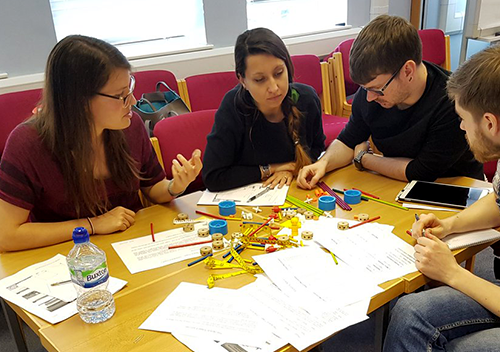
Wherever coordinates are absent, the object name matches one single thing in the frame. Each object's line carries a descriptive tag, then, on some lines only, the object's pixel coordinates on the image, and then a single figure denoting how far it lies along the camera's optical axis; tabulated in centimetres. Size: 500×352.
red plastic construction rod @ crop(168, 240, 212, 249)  139
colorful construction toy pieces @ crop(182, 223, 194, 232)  149
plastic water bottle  106
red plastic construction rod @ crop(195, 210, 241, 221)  157
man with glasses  164
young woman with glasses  143
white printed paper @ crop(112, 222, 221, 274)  131
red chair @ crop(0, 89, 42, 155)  275
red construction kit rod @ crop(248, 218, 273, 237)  144
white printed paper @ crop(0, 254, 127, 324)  110
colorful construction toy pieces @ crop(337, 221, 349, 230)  143
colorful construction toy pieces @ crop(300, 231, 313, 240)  138
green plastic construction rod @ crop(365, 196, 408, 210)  157
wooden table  100
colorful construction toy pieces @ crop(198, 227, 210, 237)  145
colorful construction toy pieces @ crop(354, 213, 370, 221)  149
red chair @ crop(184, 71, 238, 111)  338
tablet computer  157
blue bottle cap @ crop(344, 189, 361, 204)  161
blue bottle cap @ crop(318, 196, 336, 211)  157
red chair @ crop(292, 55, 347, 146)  365
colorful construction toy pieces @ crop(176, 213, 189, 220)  158
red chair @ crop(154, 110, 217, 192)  227
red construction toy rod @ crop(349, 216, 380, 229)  146
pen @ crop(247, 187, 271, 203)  172
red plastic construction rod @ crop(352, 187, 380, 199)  167
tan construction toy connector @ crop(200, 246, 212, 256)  133
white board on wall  491
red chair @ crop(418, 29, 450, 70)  430
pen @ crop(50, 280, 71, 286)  121
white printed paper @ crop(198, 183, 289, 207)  168
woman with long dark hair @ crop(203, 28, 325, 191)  180
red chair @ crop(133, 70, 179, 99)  326
